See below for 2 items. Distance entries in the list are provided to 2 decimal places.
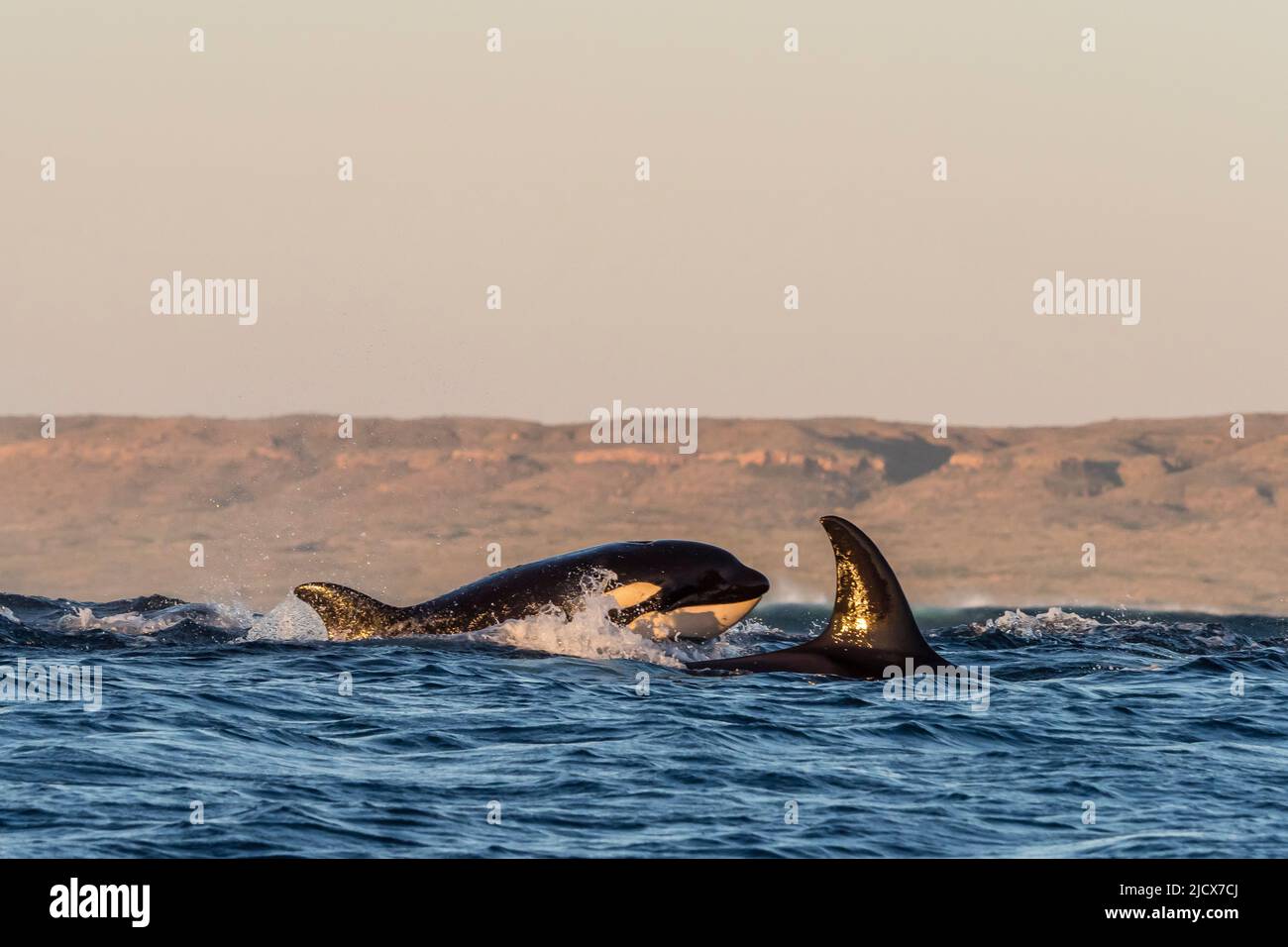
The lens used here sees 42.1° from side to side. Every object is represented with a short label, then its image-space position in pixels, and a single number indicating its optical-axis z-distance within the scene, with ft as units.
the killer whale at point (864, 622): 77.77
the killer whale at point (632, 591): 87.66
